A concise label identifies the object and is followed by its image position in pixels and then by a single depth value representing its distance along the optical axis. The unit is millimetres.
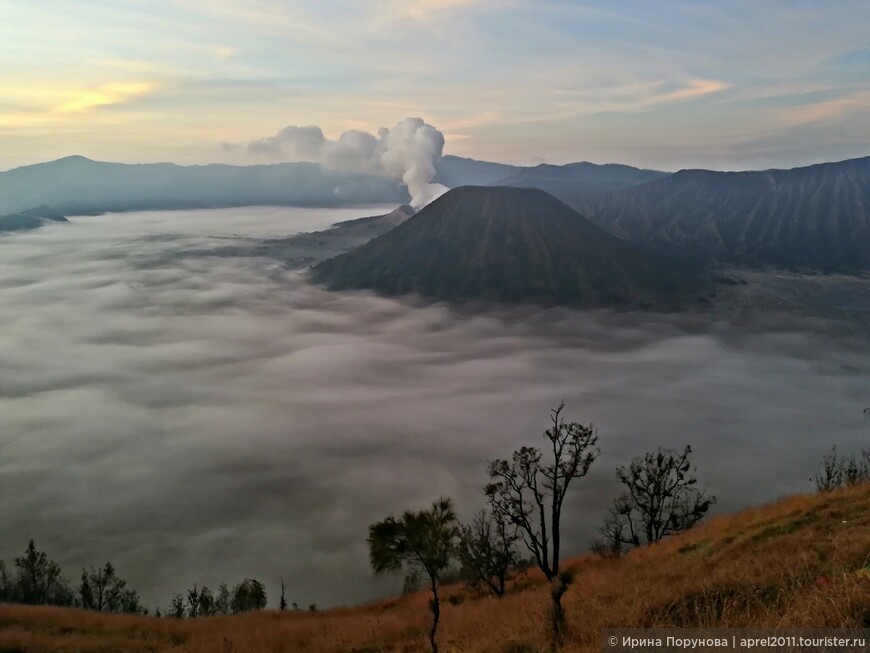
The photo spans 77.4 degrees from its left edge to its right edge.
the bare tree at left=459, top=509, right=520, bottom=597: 35156
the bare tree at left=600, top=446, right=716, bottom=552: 38734
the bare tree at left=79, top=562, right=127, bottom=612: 62219
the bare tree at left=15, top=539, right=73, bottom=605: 62219
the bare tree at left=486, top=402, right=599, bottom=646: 28625
